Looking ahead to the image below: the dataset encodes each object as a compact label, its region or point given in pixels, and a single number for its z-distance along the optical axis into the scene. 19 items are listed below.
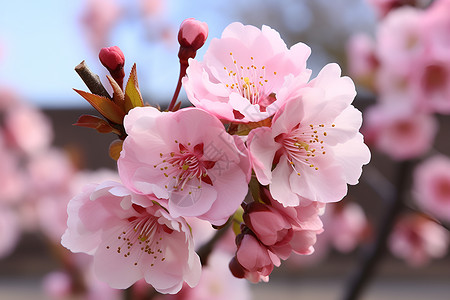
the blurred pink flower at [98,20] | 2.14
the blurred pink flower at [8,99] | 2.19
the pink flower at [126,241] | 0.31
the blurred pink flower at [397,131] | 1.18
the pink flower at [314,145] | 0.30
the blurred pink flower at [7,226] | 1.72
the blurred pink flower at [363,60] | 1.12
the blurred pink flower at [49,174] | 1.60
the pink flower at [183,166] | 0.30
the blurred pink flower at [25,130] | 1.85
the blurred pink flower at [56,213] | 0.64
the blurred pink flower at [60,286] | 0.62
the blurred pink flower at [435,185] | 1.49
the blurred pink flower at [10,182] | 1.77
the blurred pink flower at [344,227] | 1.52
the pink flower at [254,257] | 0.30
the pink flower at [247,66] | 0.31
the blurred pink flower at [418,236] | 1.33
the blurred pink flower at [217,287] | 0.49
